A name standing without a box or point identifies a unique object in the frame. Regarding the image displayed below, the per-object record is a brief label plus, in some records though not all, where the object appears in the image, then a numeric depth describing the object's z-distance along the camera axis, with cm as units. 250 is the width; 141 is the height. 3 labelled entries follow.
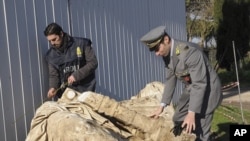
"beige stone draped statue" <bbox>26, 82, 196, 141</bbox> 477
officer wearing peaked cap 523
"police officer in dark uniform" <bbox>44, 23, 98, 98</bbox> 615
